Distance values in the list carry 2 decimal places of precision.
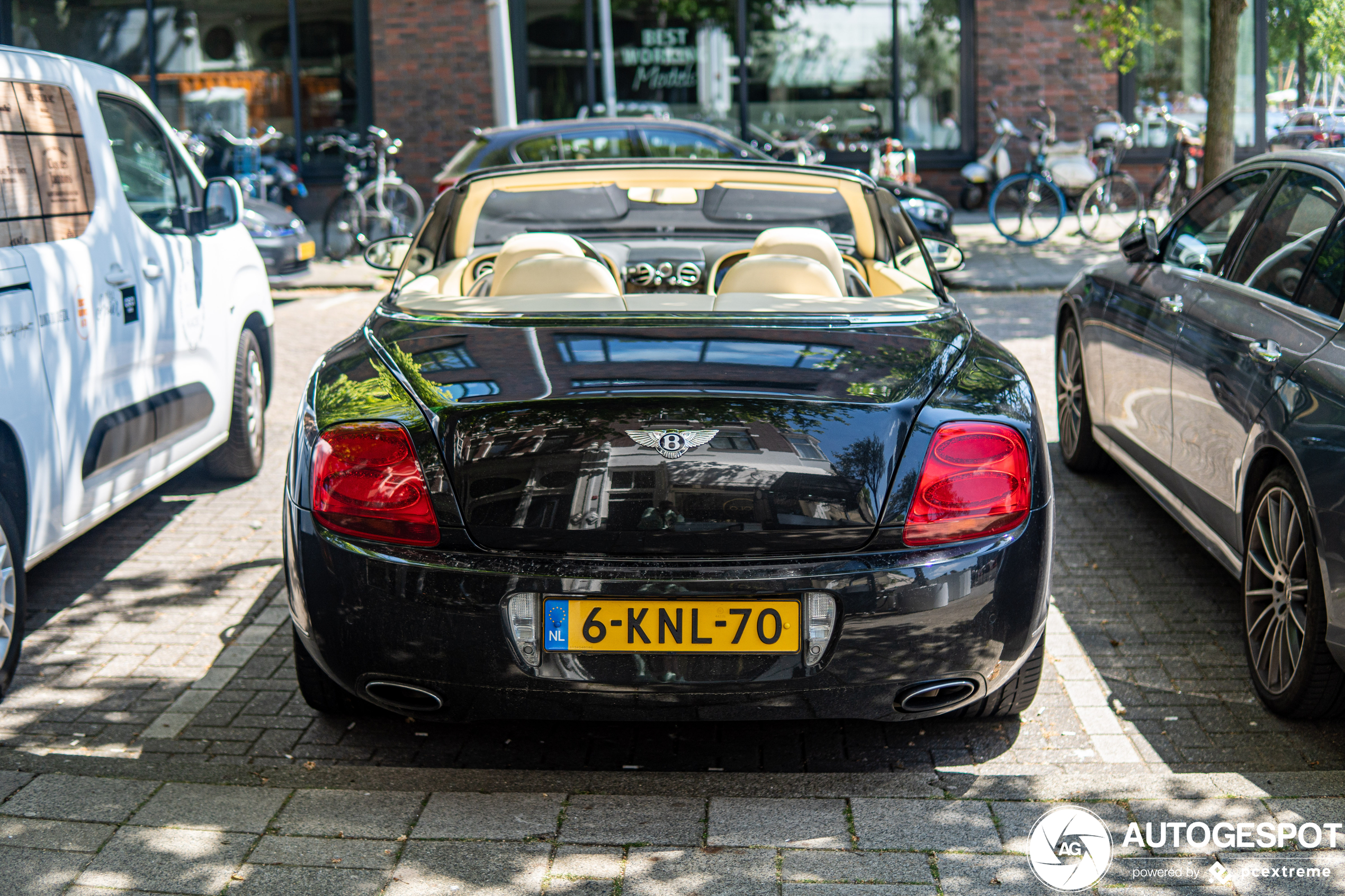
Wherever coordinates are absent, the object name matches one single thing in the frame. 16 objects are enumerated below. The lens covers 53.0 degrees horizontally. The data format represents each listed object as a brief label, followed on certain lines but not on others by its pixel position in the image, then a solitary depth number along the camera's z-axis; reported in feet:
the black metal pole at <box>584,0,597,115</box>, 58.54
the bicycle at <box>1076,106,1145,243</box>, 47.21
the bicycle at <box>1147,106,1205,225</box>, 48.42
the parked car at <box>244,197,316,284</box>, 36.81
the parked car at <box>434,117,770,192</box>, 39.01
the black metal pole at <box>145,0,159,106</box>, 59.47
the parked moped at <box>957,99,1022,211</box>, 54.80
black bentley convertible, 9.29
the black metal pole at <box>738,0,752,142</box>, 58.08
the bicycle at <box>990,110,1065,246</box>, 46.62
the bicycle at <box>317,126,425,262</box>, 46.19
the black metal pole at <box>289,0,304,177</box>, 58.44
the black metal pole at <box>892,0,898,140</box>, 57.98
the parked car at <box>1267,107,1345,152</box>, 49.60
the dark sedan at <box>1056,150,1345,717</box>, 11.00
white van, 13.30
